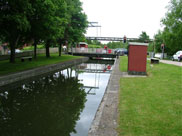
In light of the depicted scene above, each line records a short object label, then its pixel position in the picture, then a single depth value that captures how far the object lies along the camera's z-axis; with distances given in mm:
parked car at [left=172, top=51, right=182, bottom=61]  29402
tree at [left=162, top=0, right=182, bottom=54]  33438
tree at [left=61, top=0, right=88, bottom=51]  32125
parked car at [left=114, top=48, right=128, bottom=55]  50694
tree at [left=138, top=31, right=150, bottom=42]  84812
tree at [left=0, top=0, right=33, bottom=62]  12734
